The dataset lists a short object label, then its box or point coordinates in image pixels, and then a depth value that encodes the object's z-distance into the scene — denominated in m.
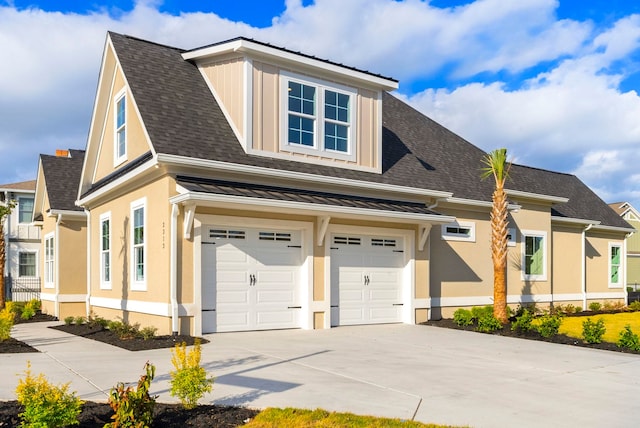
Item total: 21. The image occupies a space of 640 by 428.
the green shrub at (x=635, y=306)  24.52
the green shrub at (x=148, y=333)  11.84
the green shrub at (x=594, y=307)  22.49
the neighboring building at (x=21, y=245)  30.89
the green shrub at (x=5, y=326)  11.22
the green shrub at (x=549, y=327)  13.65
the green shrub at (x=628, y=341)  11.89
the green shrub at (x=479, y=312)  15.76
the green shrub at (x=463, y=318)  15.78
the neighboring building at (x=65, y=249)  19.62
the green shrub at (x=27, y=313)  19.67
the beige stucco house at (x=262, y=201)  12.85
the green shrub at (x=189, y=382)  6.32
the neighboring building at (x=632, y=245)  40.66
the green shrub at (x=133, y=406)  5.44
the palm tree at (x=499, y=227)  15.82
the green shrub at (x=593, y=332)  12.62
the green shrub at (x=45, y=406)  5.32
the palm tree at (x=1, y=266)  19.87
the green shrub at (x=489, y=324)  14.81
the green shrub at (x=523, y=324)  14.29
